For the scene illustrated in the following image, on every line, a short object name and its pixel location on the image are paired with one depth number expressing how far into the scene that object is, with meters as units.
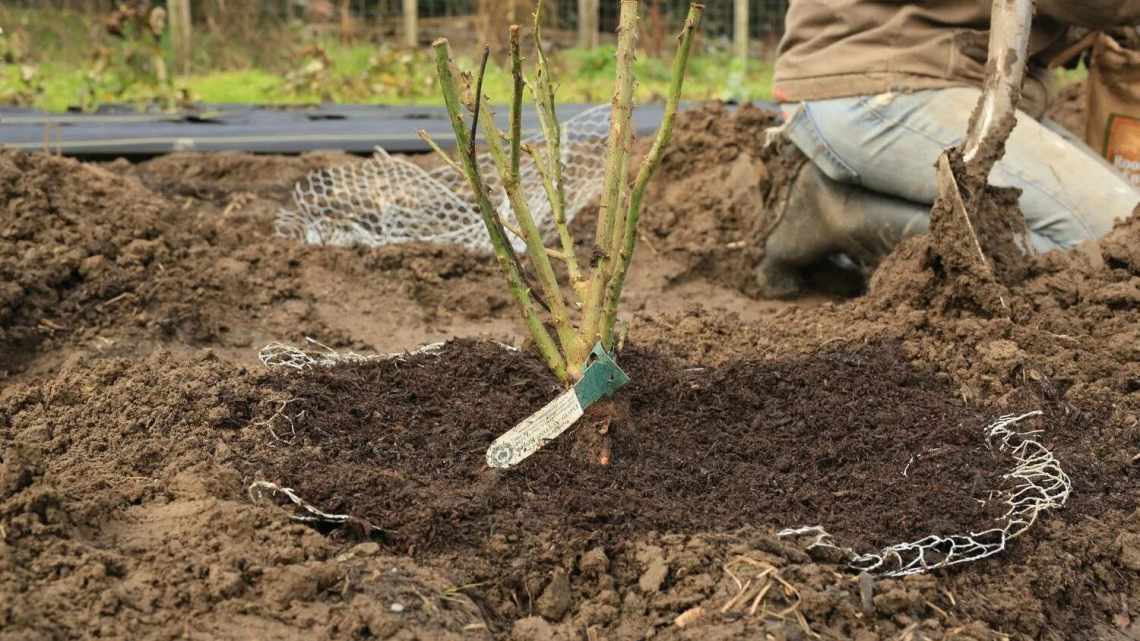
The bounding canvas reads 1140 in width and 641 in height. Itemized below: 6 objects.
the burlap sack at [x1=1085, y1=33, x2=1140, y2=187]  4.53
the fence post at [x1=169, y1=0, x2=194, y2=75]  10.35
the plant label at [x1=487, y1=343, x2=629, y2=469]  2.50
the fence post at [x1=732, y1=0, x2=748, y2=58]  12.66
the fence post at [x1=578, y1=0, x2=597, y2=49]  12.62
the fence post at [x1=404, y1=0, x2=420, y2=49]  11.59
